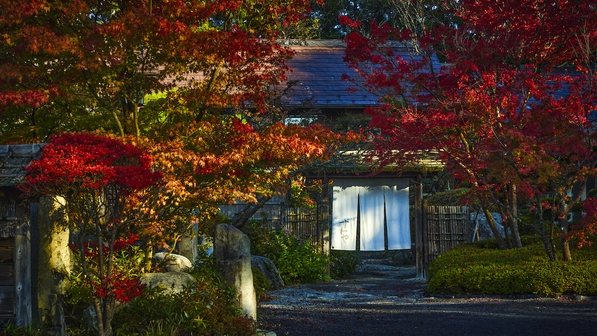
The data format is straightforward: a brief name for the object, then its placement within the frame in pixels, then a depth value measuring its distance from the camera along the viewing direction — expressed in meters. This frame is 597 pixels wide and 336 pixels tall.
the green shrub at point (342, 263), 18.59
